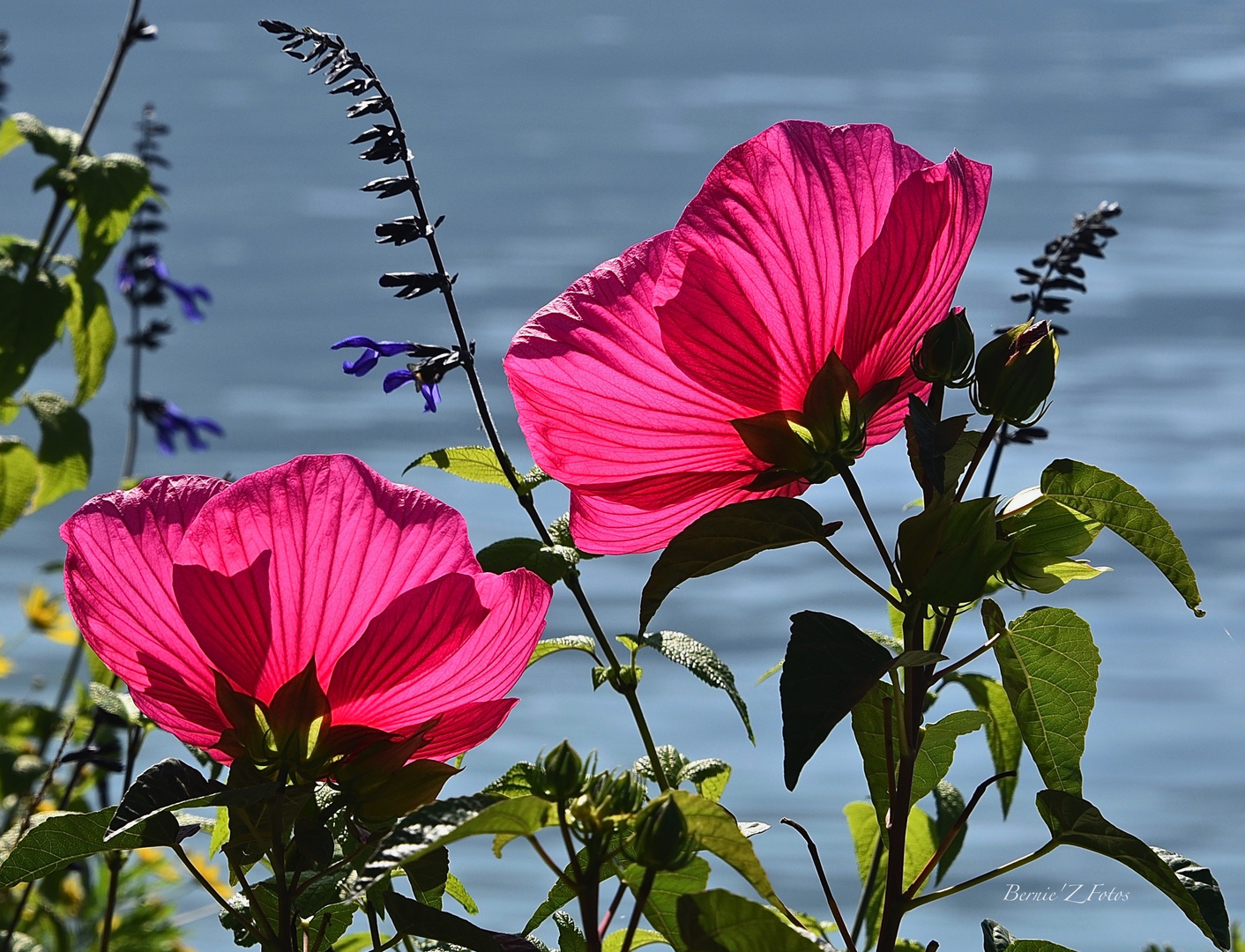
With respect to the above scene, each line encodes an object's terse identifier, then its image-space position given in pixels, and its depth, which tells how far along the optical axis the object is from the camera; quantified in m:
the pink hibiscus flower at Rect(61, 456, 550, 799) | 2.59
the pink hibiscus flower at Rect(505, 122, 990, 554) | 2.59
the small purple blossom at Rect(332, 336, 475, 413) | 2.82
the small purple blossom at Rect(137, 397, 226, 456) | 7.63
